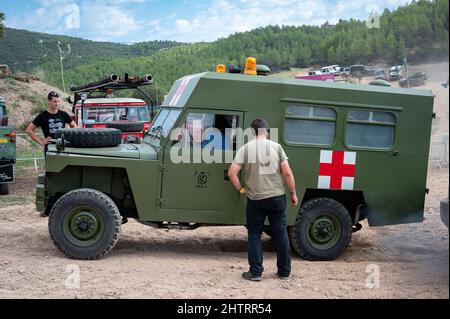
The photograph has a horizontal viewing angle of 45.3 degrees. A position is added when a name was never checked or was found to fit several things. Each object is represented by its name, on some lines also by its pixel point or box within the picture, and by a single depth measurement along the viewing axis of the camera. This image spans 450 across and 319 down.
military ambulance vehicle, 6.26
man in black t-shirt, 7.73
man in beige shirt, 5.55
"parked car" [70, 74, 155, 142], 17.39
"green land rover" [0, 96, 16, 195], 11.09
